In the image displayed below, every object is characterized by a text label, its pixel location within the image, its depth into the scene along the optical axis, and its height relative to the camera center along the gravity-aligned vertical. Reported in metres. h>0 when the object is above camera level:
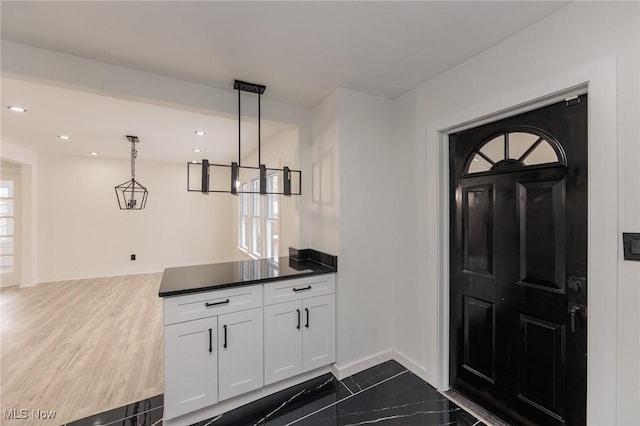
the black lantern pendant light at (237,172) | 2.04 +0.34
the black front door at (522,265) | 1.47 -0.34
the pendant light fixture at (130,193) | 4.10 +0.41
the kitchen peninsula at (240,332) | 1.75 -0.91
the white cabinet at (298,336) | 2.07 -1.04
